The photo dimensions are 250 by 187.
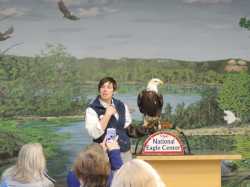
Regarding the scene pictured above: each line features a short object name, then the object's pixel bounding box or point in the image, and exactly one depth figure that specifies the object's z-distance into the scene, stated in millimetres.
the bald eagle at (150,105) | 4977
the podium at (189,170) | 4512
